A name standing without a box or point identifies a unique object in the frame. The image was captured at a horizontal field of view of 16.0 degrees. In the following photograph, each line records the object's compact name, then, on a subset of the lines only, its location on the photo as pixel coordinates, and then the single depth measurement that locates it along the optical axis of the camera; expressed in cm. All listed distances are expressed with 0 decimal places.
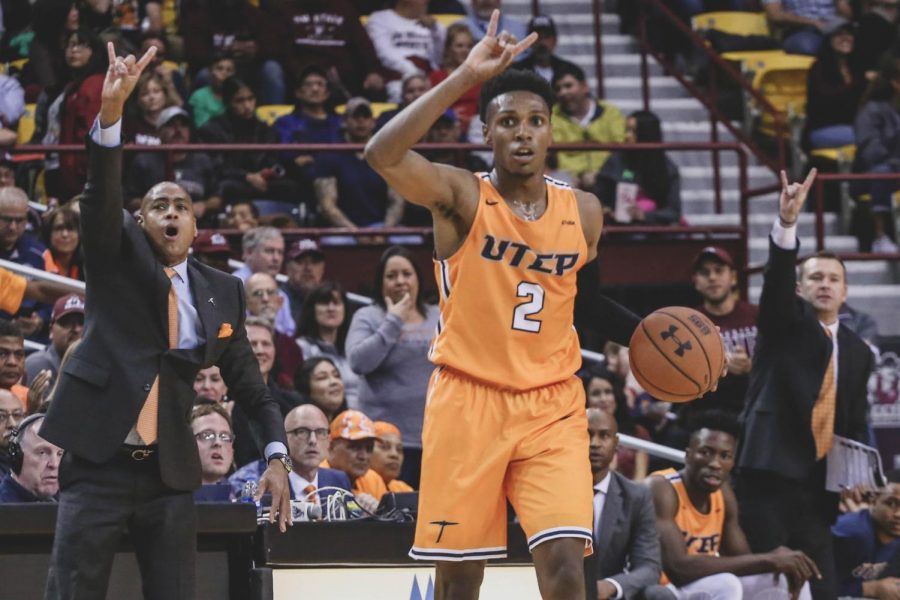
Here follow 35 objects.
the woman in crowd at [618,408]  1823
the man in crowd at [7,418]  1390
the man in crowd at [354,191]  2196
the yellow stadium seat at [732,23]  2839
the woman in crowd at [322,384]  1691
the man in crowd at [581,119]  2406
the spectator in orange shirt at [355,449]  1601
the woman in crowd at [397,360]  1753
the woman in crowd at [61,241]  1843
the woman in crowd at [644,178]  2284
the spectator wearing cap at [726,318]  1871
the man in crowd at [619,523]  1522
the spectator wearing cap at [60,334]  1619
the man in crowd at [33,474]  1273
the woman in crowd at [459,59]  2467
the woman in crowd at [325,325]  1855
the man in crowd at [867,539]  1715
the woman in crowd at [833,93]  2605
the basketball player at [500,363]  1030
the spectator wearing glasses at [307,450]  1514
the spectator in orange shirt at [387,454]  1649
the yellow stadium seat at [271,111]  2445
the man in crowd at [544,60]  2532
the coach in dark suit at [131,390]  975
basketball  1110
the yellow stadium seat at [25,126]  2322
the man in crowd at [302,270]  1984
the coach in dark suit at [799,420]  1559
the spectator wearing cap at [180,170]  2127
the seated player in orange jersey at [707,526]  1576
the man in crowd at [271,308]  1793
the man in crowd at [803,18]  2767
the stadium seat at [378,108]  2415
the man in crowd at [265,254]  1924
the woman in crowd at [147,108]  2188
